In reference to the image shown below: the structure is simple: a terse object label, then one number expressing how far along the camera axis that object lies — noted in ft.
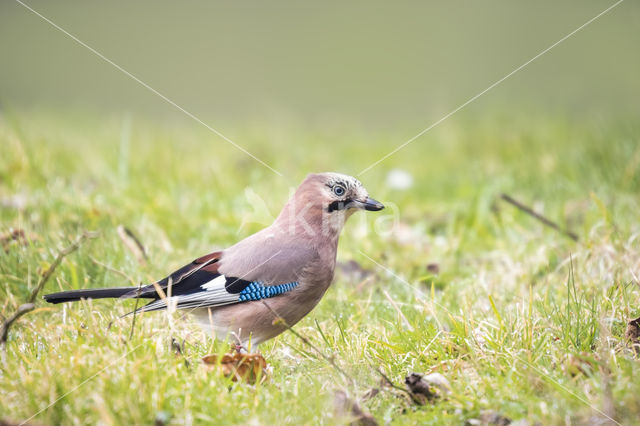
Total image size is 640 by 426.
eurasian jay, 20.98
